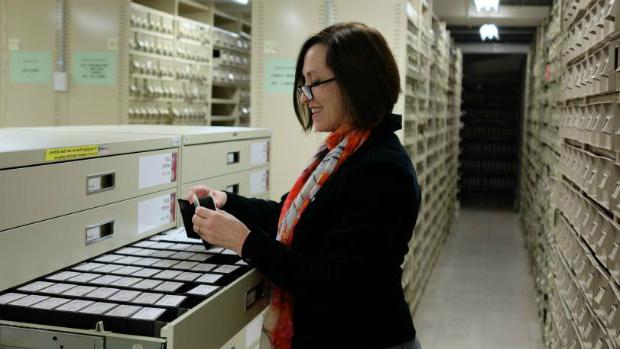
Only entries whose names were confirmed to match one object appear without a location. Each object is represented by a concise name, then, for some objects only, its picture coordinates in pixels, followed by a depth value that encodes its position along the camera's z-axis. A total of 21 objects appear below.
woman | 1.76
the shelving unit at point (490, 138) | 16.69
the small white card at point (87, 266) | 1.98
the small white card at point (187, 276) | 1.84
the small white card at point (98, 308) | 1.54
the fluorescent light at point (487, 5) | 8.05
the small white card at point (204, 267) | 1.95
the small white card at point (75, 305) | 1.55
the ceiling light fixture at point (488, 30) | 10.26
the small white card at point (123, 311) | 1.52
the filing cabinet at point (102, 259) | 1.53
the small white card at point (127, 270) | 1.92
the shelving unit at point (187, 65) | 6.55
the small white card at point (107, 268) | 1.94
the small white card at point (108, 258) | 2.08
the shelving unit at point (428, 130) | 5.93
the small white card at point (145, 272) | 1.88
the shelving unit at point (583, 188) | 2.72
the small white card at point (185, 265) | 1.97
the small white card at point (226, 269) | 1.94
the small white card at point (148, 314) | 1.51
